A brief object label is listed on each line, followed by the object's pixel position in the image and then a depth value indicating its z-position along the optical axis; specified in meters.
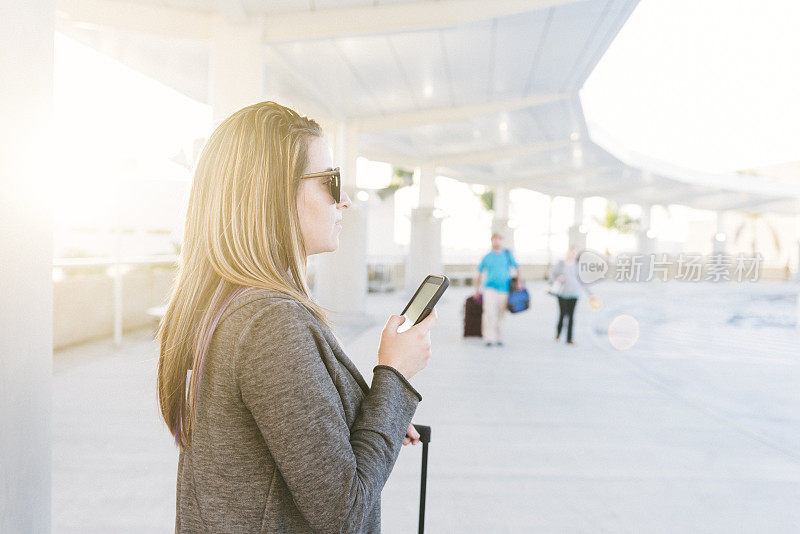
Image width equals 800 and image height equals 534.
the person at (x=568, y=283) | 10.19
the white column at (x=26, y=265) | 1.43
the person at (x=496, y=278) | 9.69
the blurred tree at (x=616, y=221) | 49.88
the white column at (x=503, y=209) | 24.19
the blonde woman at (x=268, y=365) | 1.06
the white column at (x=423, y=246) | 18.28
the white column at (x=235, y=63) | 6.54
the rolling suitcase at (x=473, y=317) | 10.98
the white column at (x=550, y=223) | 33.72
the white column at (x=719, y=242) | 34.16
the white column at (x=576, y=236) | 30.67
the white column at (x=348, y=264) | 12.64
